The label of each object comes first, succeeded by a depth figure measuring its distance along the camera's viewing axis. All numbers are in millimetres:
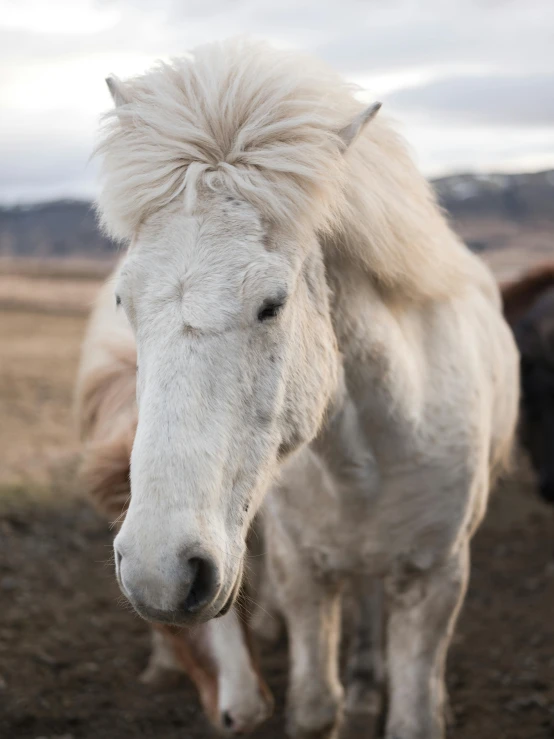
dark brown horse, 4508
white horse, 1565
